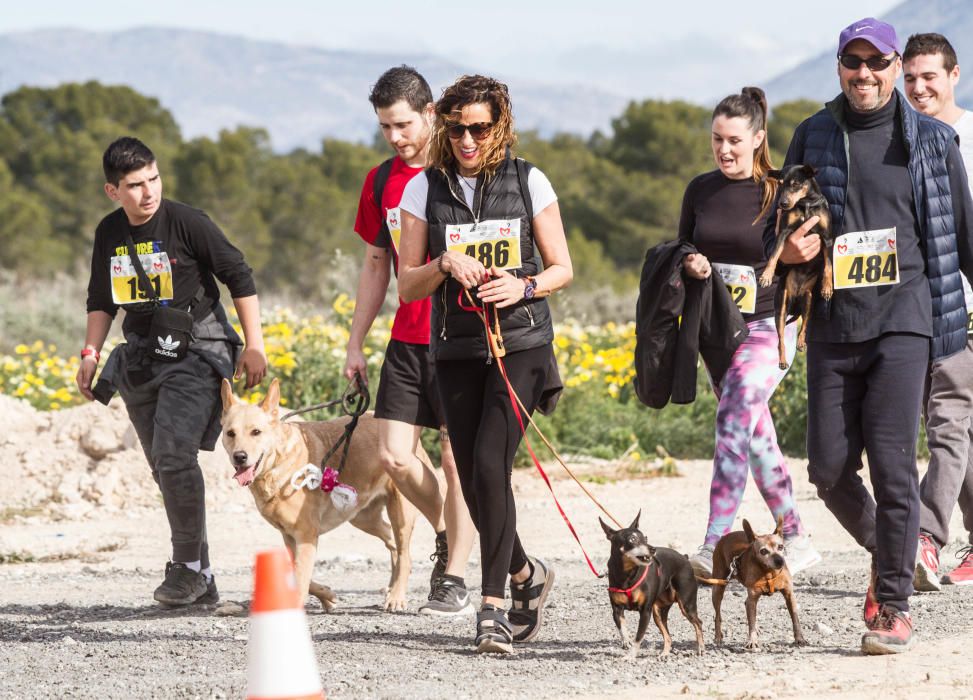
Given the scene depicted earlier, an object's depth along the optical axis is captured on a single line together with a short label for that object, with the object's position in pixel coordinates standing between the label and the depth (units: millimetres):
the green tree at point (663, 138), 76562
